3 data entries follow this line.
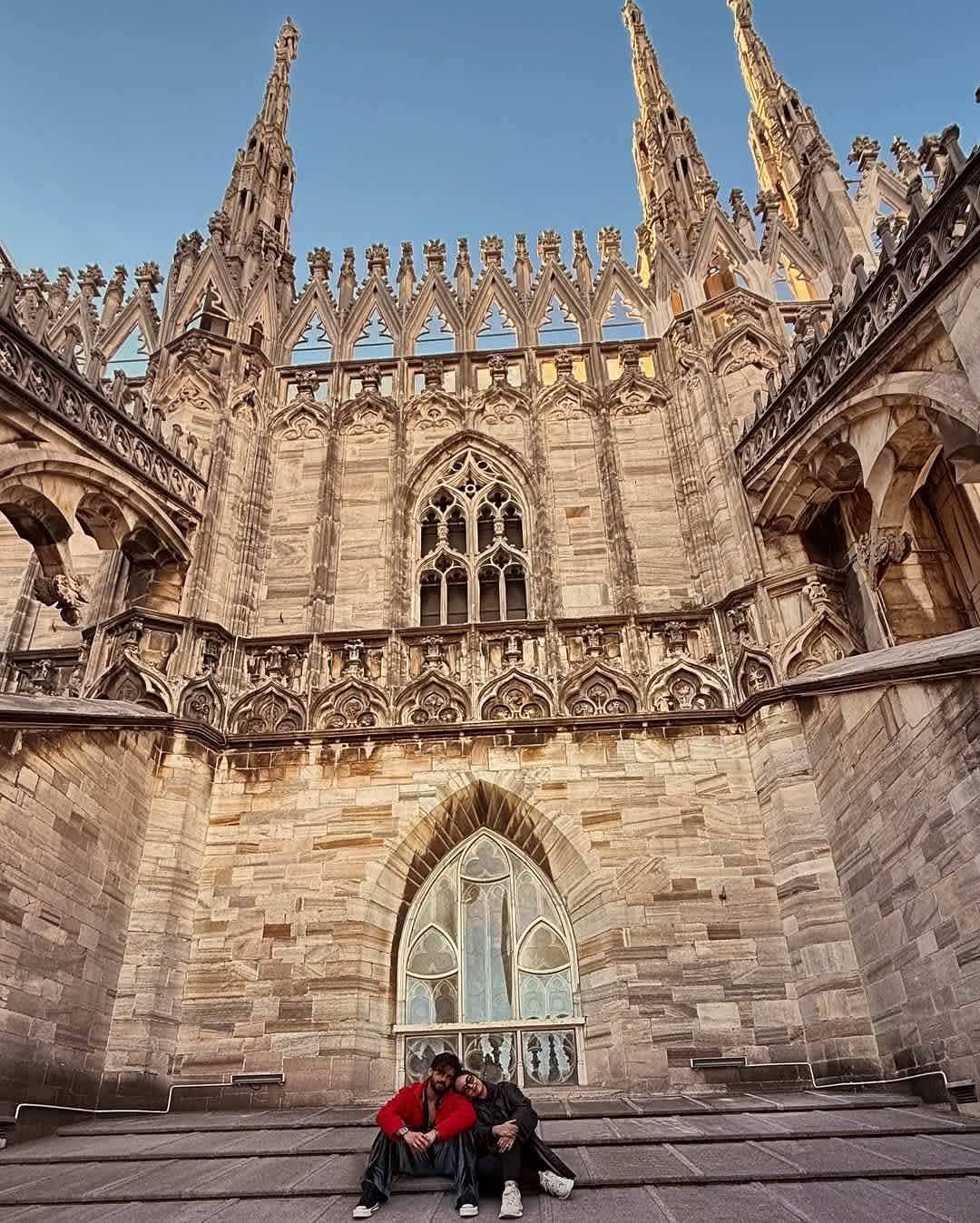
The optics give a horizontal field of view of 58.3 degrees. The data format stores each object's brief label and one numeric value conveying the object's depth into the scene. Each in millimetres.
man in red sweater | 4336
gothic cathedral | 8008
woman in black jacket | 4289
